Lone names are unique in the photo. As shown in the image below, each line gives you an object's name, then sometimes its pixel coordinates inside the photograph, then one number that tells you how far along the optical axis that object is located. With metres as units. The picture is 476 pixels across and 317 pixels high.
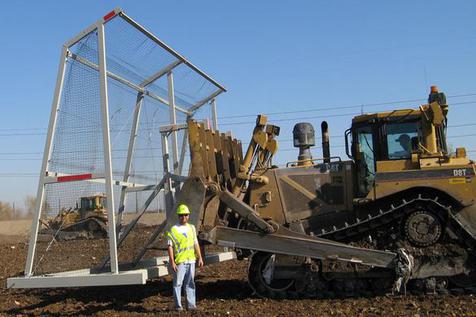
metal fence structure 8.05
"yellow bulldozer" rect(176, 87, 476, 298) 8.16
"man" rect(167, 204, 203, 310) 7.66
